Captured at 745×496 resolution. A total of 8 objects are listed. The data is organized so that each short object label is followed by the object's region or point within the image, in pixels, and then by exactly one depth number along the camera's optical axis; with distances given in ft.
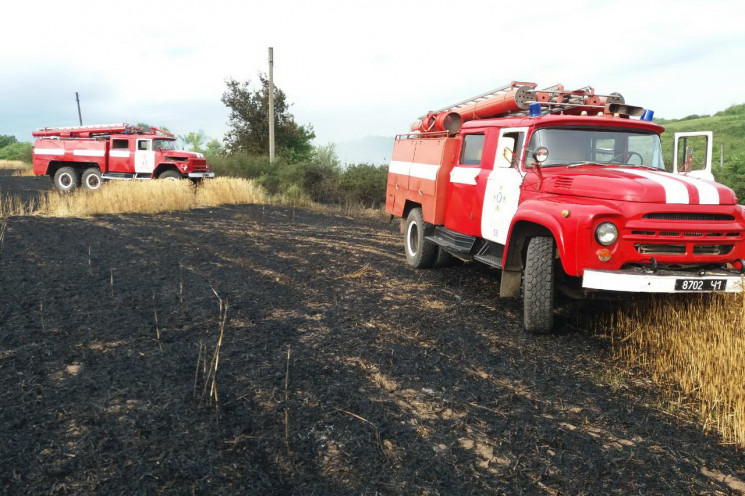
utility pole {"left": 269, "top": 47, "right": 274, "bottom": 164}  80.07
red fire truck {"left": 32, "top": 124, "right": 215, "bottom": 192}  61.46
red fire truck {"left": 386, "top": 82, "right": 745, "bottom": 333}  13.83
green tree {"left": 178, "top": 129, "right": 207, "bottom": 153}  195.31
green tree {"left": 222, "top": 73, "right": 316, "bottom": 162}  93.76
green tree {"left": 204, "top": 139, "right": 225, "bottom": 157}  200.18
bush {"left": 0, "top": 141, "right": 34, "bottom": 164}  165.10
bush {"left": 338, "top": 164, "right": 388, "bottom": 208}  58.95
